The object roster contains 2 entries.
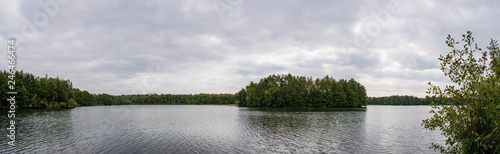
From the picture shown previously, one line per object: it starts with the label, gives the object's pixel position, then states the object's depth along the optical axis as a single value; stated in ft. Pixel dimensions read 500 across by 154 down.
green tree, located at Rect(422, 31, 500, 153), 40.14
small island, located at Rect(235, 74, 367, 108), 447.42
